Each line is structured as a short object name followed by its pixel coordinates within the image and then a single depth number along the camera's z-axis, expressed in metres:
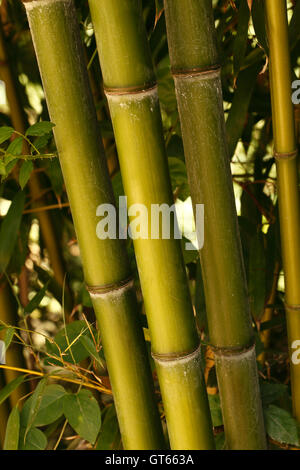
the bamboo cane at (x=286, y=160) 1.51
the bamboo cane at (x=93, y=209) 1.41
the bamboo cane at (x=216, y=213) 1.43
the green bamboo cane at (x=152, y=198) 1.40
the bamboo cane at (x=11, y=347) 1.88
